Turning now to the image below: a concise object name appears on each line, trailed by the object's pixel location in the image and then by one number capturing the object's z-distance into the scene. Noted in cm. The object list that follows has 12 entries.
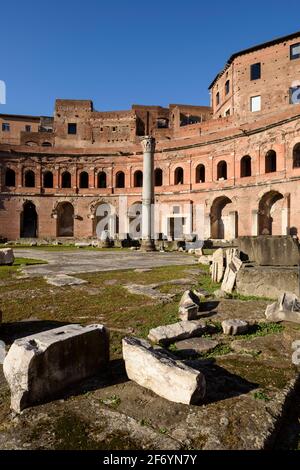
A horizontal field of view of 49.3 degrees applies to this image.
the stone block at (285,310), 476
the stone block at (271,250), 768
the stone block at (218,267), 798
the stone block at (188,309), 487
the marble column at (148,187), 2181
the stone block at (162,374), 249
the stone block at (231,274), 670
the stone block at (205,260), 1243
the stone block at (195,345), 366
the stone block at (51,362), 249
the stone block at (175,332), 392
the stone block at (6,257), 1190
